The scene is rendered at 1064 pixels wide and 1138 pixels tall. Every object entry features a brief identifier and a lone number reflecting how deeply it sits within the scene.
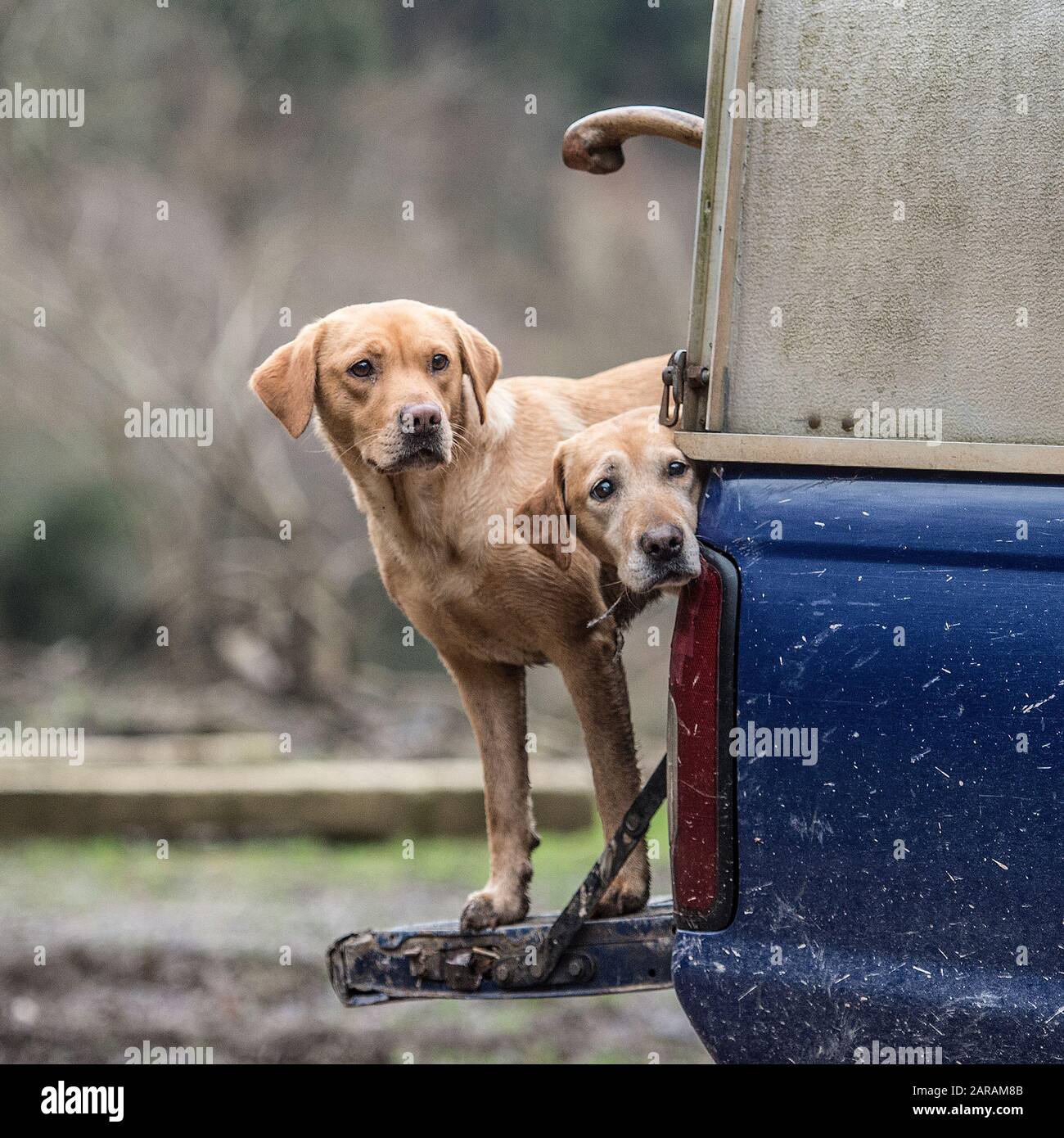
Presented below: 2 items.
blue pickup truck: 5.03
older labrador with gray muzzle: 6.07
